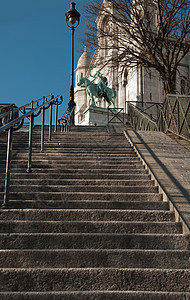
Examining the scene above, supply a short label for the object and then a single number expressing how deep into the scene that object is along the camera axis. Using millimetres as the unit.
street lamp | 17684
